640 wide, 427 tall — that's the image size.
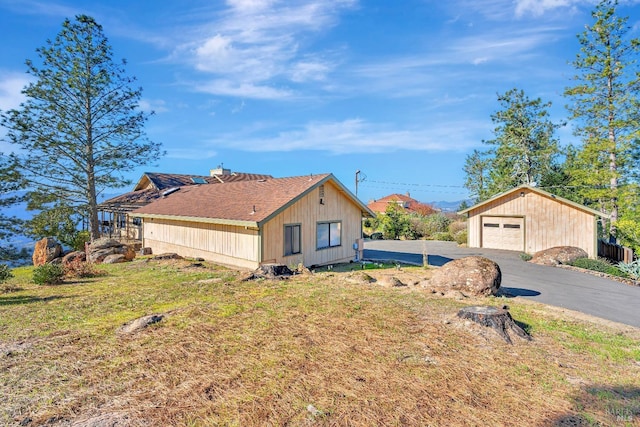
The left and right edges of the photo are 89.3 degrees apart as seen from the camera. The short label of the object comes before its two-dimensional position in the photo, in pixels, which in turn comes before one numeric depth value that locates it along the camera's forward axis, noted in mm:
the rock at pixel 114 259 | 16347
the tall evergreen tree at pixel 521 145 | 30203
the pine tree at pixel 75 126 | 21141
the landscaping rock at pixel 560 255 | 16375
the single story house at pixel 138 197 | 24438
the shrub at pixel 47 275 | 11328
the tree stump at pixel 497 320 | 6320
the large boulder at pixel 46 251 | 17703
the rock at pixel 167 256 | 16500
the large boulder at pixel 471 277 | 9773
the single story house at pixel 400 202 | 62306
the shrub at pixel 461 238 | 24686
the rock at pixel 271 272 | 11484
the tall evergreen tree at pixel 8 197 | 21156
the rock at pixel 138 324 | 6502
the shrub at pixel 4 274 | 10800
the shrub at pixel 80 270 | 12766
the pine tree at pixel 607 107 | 20497
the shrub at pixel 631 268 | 13562
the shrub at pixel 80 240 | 22500
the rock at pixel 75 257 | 15755
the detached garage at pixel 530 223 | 17781
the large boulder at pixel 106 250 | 16859
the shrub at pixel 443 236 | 28128
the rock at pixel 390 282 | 10645
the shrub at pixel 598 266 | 14315
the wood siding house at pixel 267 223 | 13492
